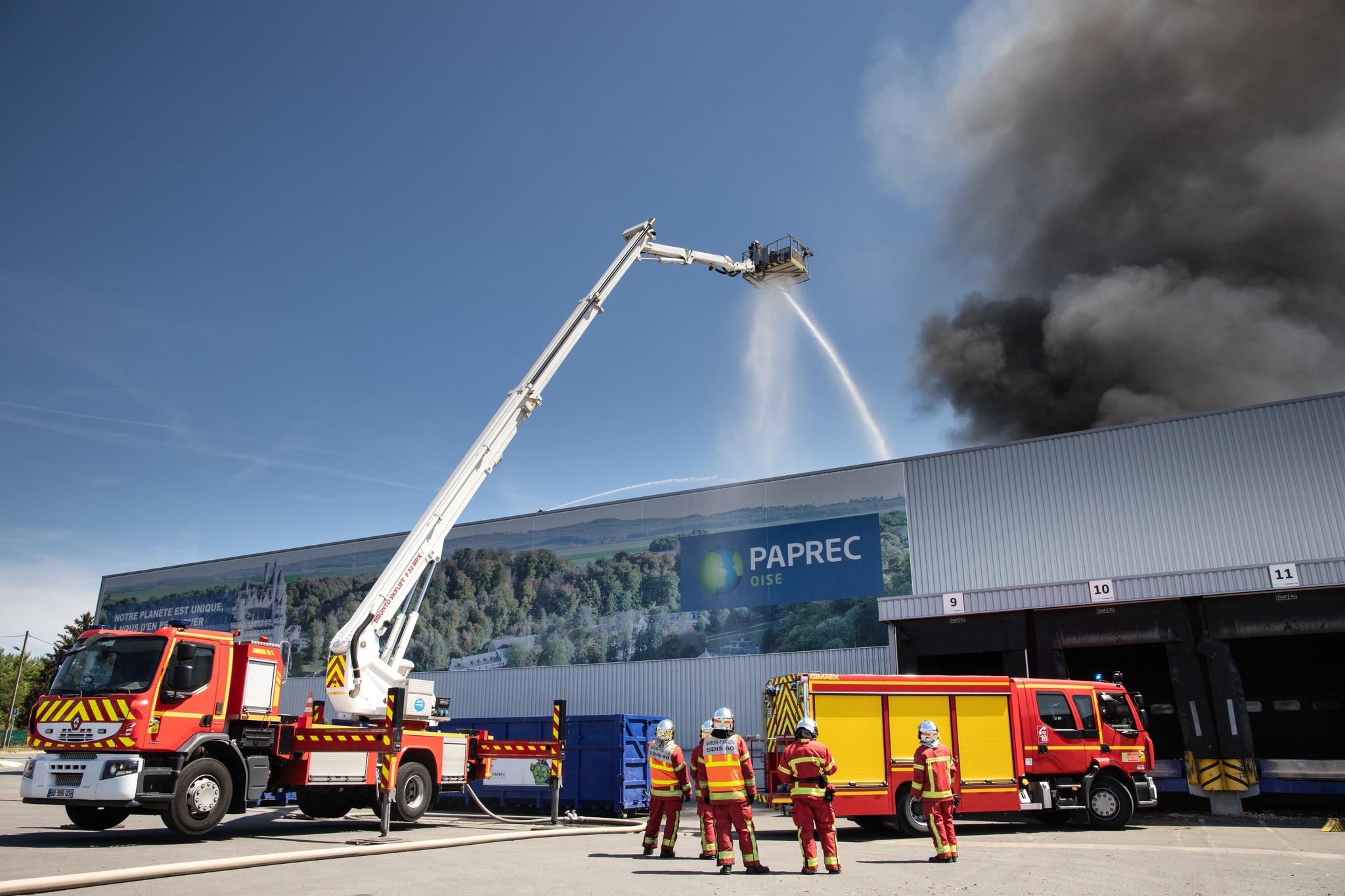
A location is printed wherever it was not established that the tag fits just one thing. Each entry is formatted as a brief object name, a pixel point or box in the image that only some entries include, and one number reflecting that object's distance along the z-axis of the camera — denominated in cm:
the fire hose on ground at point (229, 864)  740
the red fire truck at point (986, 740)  1398
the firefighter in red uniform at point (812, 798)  942
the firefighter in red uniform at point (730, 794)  941
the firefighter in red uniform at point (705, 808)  1003
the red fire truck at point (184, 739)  1105
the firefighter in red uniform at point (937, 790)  1056
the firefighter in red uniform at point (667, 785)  1024
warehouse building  1898
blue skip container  1761
